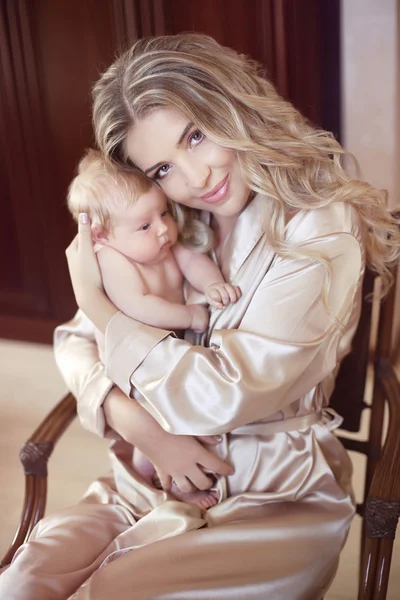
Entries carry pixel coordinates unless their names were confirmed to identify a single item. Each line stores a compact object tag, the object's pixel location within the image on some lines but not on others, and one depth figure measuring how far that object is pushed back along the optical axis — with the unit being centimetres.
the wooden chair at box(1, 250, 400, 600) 121
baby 137
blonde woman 126
